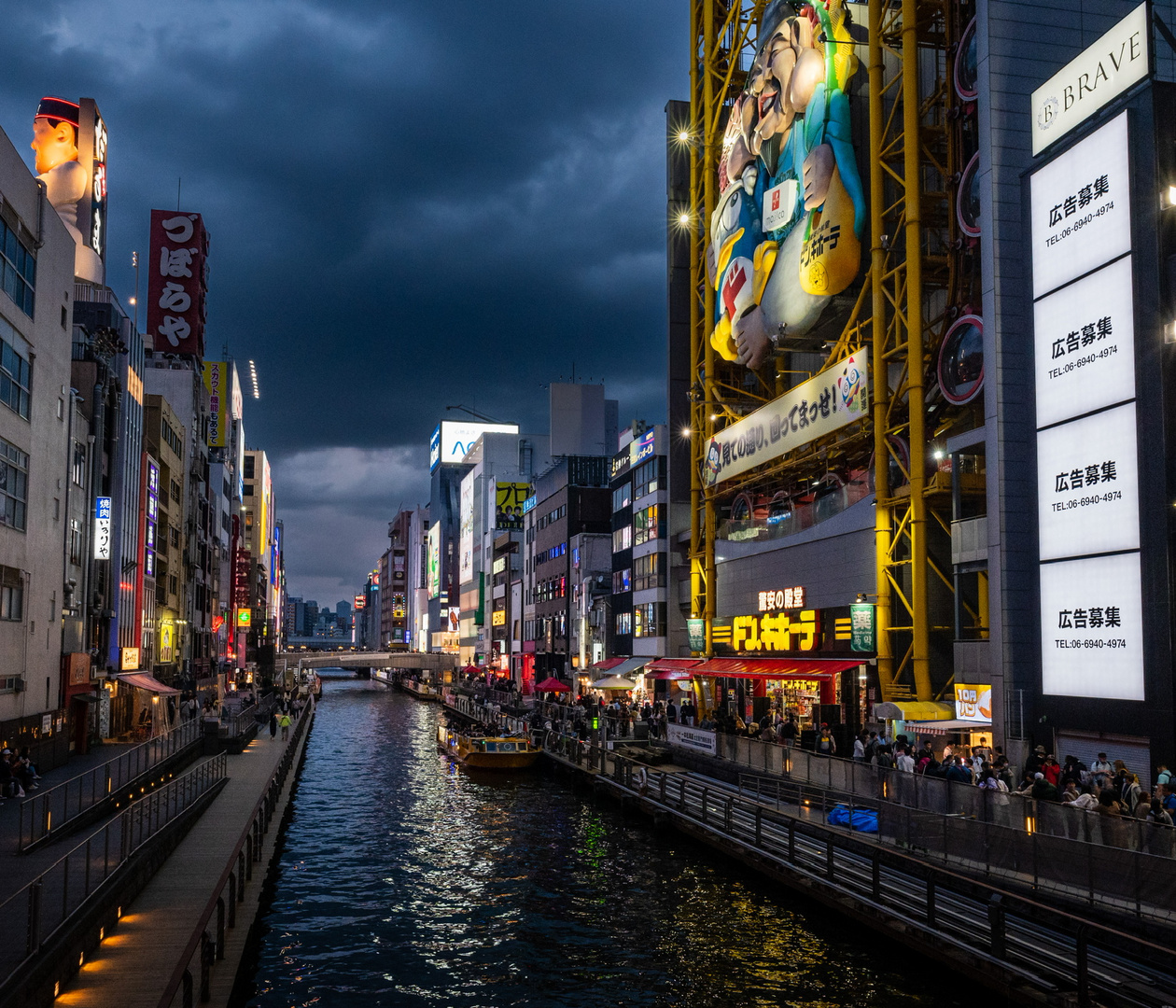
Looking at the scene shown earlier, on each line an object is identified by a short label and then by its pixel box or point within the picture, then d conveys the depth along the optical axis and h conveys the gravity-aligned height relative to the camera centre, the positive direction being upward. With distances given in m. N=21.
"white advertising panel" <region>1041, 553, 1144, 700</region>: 28.66 -0.63
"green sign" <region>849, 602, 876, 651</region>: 43.81 -0.87
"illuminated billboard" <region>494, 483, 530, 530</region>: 159.75 +15.66
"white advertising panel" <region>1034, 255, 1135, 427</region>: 29.53 +7.31
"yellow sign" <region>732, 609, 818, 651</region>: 51.93 -1.36
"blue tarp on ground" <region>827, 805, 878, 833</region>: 27.05 -5.36
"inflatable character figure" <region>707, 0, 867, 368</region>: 49.53 +20.33
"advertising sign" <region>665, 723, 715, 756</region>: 43.71 -5.59
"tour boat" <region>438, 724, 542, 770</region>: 55.72 -7.49
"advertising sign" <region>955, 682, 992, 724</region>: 35.66 -3.21
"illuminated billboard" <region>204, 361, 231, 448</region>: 119.18 +23.36
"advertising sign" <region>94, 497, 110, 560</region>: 50.22 +3.55
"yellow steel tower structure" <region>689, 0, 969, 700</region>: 41.81 +11.80
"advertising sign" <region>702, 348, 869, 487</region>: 47.25 +8.92
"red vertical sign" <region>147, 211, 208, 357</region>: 89.75 +26.53
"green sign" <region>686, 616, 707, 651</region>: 64.69 -1.66
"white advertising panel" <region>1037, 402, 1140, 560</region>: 29.14 +3.30
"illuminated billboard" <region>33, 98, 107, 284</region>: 65.56 +26.62
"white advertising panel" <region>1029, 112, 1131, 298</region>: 30.02 +11.28
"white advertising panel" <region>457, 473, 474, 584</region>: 181.75 +11.91
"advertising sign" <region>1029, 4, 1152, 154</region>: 29.81 +15.00
